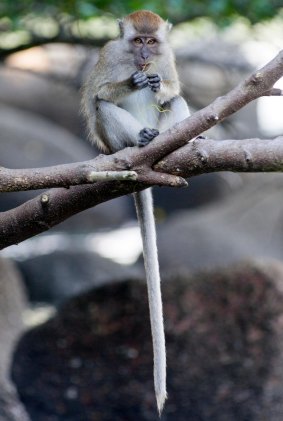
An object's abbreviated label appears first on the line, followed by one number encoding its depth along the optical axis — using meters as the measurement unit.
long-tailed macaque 10.61
